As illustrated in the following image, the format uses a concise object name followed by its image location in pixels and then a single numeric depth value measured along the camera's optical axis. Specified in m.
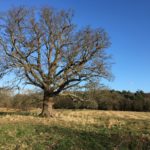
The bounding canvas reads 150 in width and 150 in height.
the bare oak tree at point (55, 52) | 14.15
